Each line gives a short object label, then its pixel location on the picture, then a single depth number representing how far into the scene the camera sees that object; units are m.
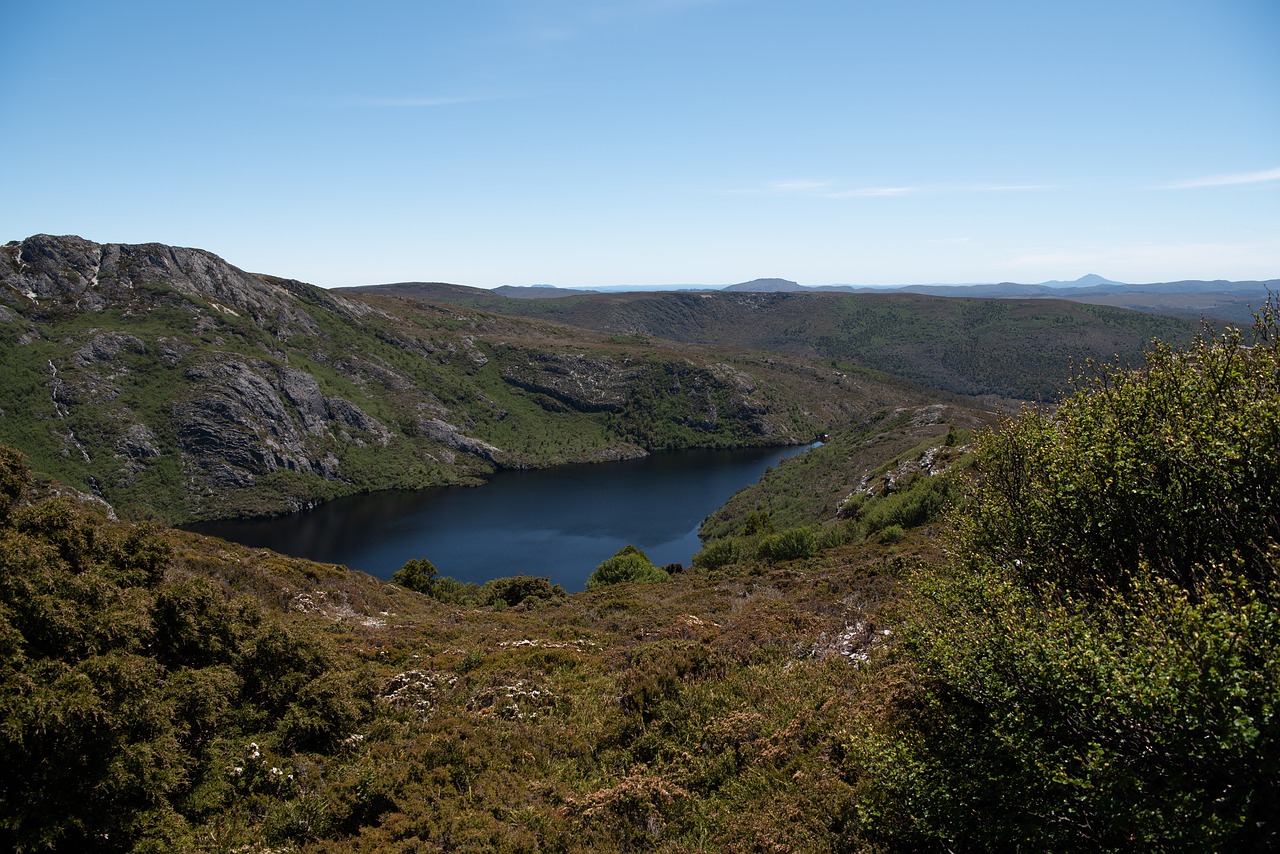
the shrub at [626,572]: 58.06
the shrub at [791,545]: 51.78
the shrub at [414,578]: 54.38
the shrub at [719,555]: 62.03
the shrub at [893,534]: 43.53
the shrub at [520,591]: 45.38
